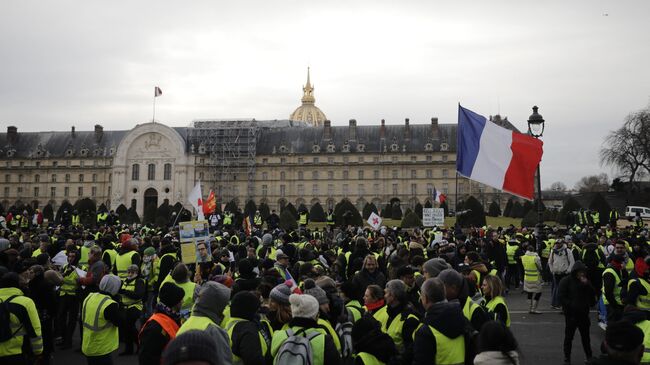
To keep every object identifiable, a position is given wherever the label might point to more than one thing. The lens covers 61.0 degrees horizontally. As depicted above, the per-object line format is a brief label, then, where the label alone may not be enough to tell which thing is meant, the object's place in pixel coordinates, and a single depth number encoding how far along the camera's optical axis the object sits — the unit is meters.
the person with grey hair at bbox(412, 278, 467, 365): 4.63
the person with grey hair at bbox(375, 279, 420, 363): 5.22
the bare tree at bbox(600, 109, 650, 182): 55.78
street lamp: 13.65
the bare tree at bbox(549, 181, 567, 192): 149.88
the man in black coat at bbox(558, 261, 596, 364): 8.57
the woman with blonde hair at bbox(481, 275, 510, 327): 6.27
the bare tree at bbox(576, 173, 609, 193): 124.18
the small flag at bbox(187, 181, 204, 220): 20.45
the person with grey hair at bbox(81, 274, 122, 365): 6.46
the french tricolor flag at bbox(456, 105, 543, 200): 11.14
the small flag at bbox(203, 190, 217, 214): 23.83
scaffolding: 71.94
